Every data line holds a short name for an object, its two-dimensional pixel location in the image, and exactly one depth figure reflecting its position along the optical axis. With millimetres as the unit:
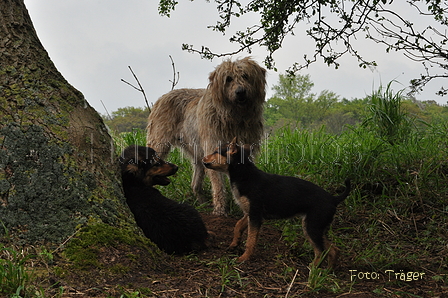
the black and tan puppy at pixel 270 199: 3957
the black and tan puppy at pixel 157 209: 3877
